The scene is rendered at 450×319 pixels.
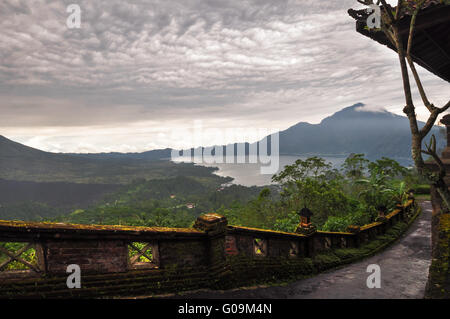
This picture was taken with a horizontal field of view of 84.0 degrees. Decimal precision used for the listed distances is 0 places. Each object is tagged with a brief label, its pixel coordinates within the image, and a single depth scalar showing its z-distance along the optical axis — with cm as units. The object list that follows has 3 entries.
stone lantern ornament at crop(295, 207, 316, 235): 741
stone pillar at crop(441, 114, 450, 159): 528
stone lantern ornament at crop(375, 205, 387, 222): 1152
